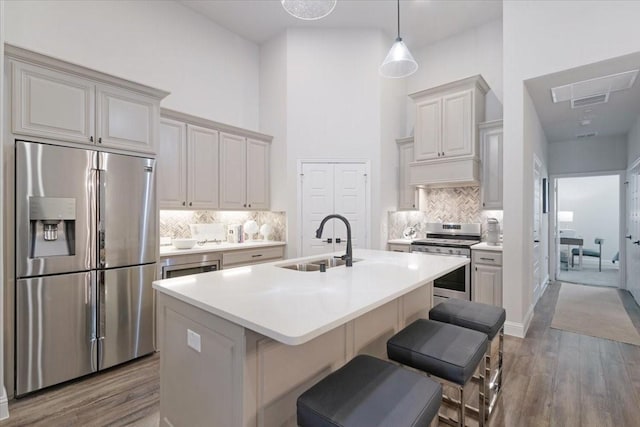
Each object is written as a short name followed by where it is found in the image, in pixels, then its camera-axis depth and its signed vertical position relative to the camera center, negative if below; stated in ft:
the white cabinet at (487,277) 11.95 -2.43
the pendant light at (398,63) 8.53 +4.33
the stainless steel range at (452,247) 13.01 -1.41
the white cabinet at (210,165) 11.86 +2.07
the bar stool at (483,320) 6.74 -2.34
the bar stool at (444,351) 5.06 -2.33
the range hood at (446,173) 13.48 +1.87
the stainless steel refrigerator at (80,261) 7.52 -1.25
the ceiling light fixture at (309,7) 6.18 +4.11
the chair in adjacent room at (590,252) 23.84 -2.91
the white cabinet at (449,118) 13.42 +4.26
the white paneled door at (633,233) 14.20 -0.89
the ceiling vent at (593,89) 10.23 +4.45
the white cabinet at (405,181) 15.74 +1.70
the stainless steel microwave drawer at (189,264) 10.59 -1.77
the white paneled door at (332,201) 14.76 +0.63
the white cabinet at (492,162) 13.20 +2.22
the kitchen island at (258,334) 4.14 -1.86
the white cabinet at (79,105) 7.59 +2.96
